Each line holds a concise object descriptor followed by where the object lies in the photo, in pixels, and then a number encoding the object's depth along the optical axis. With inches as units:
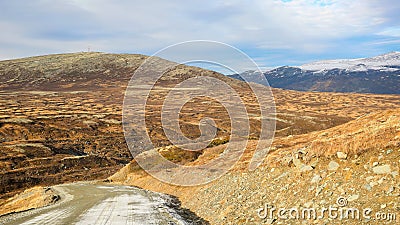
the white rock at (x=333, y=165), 580.1
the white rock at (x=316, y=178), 580.5
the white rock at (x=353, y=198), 487.6
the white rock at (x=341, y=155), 584.6
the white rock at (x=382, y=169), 501.9
